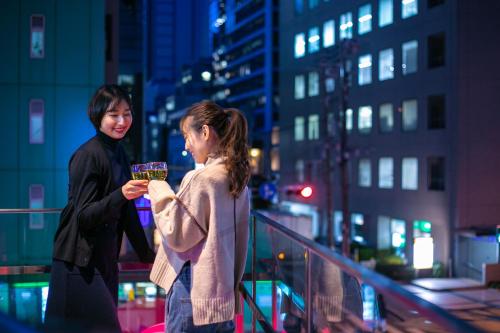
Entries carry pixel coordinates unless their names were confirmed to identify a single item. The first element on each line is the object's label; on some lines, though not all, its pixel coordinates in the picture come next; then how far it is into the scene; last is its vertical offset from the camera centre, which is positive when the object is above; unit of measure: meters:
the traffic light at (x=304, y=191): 12.18 -0.42
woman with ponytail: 1.89 -0.15
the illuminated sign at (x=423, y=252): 19.14 -2.47
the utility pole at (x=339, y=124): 21.61 +1.59
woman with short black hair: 2.10 -0.20
